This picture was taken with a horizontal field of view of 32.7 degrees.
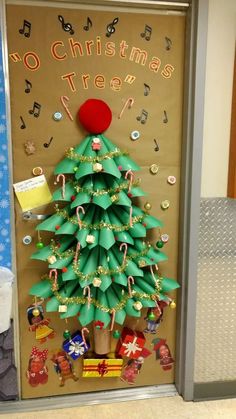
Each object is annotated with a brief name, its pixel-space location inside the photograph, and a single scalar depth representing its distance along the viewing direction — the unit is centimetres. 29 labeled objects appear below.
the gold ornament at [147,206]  168
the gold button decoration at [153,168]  173
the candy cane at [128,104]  167
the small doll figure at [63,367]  178
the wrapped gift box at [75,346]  174
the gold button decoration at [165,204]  176
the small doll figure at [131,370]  185
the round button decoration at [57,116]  162
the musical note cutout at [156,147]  173
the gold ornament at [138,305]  163
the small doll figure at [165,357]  188
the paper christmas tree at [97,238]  157
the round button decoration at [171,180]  176
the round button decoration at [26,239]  168
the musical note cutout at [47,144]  164
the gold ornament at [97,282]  158
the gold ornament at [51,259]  159
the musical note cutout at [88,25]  160
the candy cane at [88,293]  162
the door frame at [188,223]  162
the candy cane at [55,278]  163
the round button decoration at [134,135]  169
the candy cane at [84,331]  173
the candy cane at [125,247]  162
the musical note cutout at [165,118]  172
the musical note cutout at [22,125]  161
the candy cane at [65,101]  162
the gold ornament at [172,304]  175
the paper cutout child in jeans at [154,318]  179
